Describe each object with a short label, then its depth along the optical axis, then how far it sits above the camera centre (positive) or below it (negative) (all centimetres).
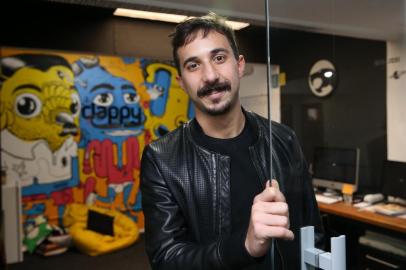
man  74 -10
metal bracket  65 -25
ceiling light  86 +43
